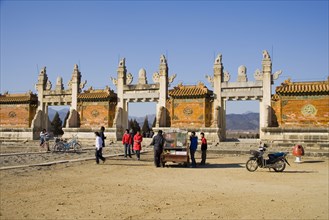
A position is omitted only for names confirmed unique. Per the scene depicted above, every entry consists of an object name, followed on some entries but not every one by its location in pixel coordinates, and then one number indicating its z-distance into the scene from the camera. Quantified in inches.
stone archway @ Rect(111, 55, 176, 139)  1194.6
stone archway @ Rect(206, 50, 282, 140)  1064.2
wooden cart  636.1
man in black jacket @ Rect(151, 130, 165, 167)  625.6
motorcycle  581.3
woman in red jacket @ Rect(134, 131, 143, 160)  734.7
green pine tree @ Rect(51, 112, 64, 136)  1914.4
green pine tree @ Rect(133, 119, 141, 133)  1885.0
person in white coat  642.5
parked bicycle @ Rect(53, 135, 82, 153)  890.9
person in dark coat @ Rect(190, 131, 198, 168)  669.8
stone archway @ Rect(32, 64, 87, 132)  1325.0
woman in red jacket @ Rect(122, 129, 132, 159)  766.5
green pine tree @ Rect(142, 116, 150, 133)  1973.9
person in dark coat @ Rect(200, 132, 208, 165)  674.2
